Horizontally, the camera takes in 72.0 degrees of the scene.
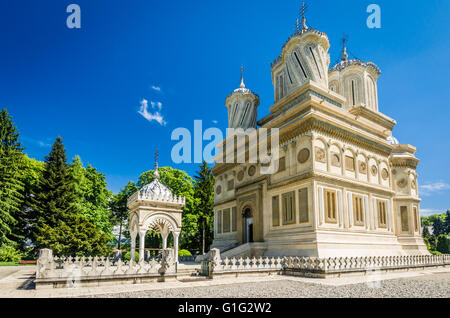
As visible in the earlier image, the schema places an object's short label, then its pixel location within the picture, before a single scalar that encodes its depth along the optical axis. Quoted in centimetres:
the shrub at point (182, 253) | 2983
